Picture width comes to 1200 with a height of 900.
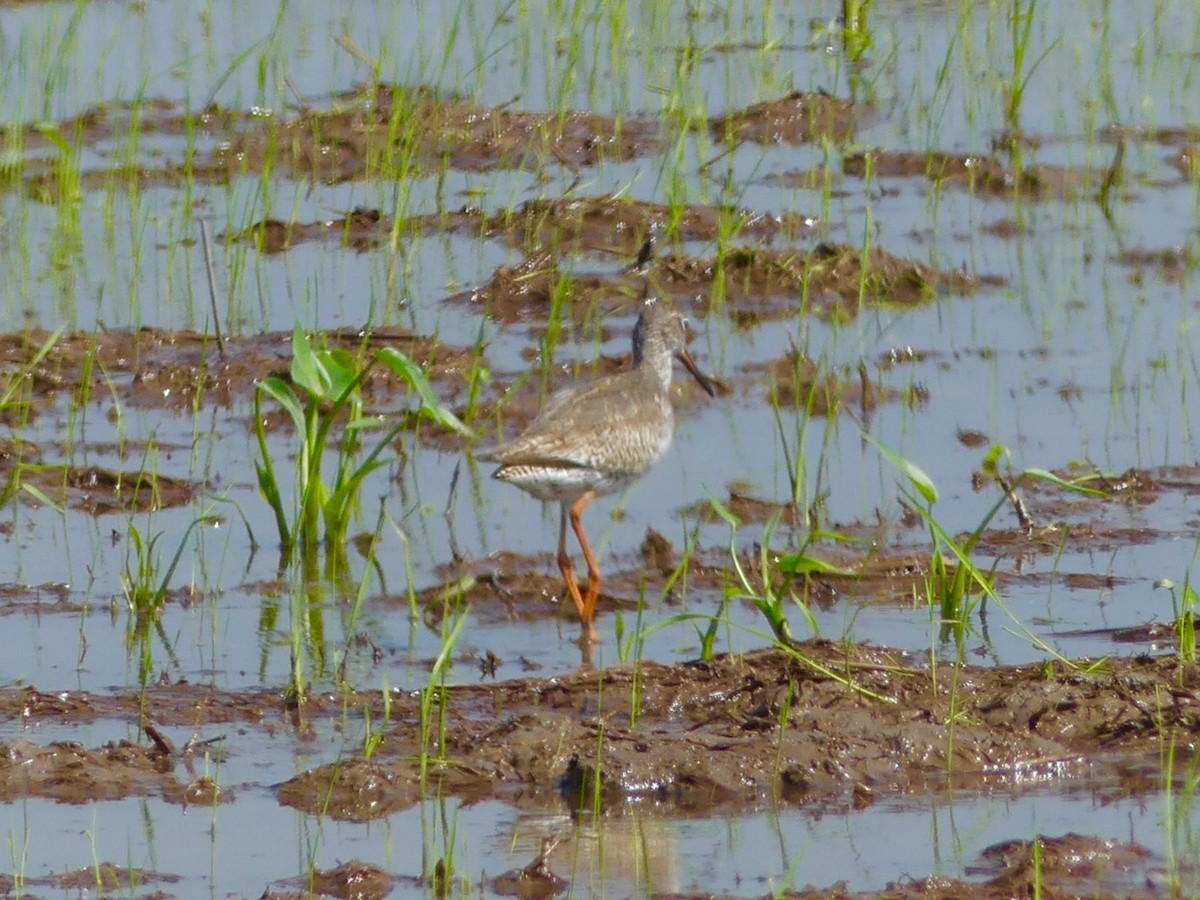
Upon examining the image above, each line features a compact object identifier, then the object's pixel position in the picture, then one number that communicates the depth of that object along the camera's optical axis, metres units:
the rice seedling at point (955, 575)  12.09
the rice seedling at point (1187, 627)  12.26
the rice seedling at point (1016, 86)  23.83
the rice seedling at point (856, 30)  27.28
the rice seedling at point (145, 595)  13.47
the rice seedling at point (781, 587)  12.23
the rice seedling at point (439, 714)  11.12
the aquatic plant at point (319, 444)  14.28
